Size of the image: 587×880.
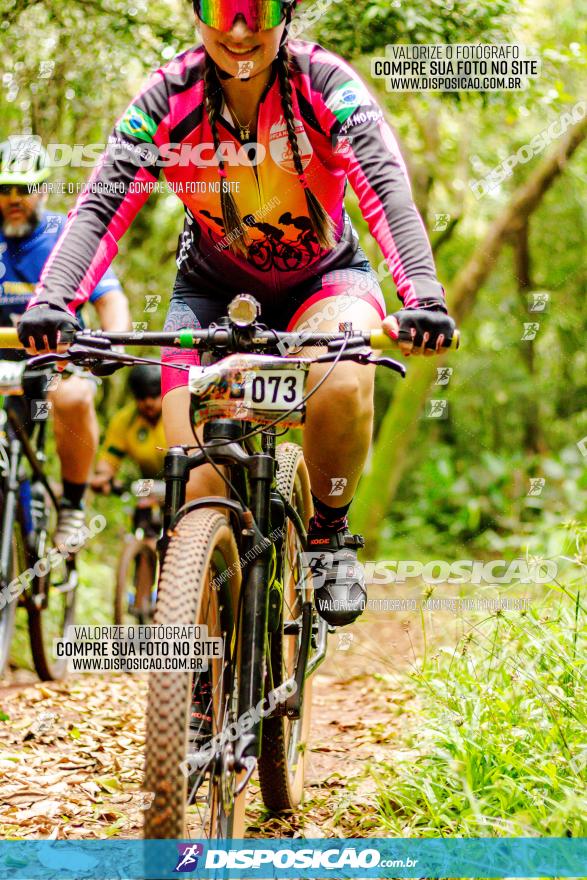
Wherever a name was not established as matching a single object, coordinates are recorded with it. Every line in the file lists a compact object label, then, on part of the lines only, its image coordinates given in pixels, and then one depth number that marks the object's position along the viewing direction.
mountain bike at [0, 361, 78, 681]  9.41
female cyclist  5.01
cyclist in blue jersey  9.58
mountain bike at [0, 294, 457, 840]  4.36
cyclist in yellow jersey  12.61
